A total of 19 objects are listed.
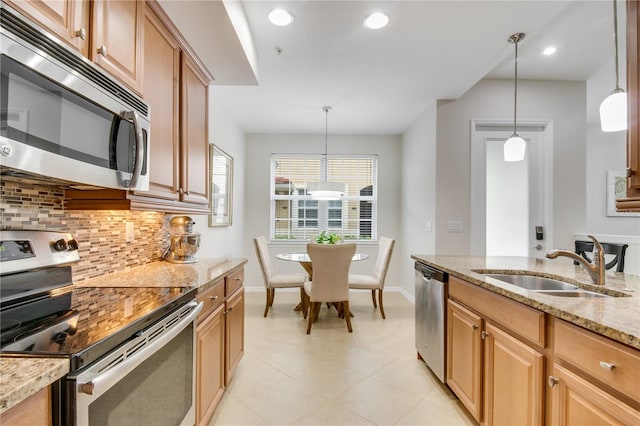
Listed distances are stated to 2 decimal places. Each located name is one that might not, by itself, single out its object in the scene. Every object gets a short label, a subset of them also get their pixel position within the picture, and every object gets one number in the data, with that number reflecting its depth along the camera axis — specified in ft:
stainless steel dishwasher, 6.81
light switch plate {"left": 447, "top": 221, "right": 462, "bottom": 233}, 11.60
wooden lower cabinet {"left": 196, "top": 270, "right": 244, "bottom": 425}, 5.05
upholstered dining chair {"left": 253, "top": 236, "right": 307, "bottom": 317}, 11.96
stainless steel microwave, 2.57
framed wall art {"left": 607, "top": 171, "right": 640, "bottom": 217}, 15.84
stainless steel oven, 2.44
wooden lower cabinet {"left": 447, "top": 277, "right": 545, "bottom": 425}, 4.06
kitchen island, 2.98
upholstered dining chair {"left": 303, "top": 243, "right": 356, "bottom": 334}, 9.90
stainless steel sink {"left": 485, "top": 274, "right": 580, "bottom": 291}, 5.71
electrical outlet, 5.99
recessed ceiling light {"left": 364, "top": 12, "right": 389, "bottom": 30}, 6.72
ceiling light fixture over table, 12.53
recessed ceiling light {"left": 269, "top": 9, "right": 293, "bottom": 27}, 6.68
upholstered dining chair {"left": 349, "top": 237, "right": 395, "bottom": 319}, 11.84
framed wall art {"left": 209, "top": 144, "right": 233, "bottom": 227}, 11.03
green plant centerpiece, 12.26
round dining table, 11.43
